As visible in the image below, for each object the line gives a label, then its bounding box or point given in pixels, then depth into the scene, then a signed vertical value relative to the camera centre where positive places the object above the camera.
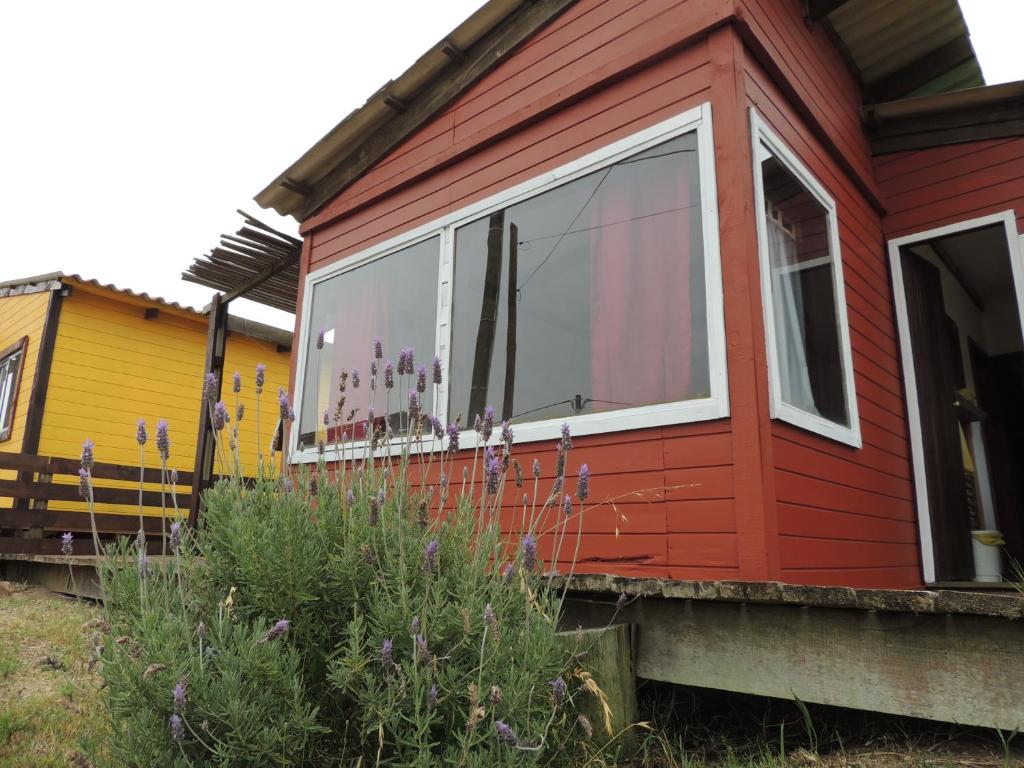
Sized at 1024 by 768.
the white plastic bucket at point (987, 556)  5.55 -0.19
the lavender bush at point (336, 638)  1.71 -0.32
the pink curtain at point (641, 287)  3.51 +1.26
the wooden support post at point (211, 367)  7.45 +1.62
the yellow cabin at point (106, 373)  10.27 +2.19
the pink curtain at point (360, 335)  5.36 +1.46
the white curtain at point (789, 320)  3.56 +1.12
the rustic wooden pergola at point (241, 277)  6.74 +2.51
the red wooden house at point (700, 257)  3.28 +1.68
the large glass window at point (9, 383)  10.91 +2.04
